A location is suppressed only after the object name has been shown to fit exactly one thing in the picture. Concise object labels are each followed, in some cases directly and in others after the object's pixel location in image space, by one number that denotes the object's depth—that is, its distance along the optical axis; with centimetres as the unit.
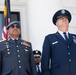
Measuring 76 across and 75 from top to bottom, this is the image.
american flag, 761
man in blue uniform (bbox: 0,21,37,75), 514
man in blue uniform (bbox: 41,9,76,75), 495
